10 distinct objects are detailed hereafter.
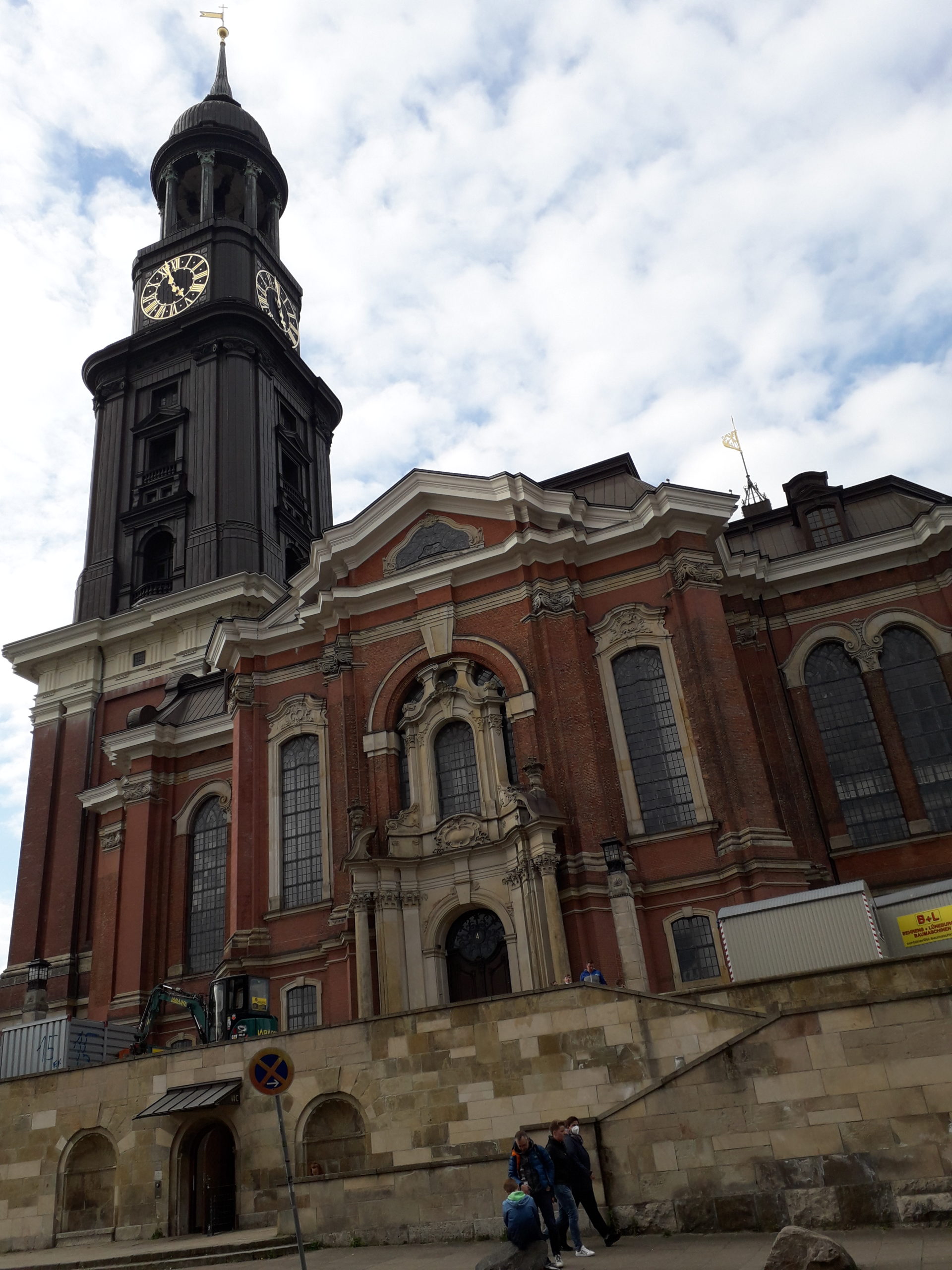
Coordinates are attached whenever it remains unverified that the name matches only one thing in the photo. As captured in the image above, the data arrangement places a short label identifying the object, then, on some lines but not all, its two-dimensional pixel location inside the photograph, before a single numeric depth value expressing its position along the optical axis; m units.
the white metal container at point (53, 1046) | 24.73
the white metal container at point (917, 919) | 18.95
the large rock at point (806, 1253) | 9.57
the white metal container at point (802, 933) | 18.61
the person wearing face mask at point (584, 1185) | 13.23
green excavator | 24.41
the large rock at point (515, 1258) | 10.93
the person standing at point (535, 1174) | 12.38
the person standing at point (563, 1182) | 12.59
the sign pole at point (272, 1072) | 11.97
